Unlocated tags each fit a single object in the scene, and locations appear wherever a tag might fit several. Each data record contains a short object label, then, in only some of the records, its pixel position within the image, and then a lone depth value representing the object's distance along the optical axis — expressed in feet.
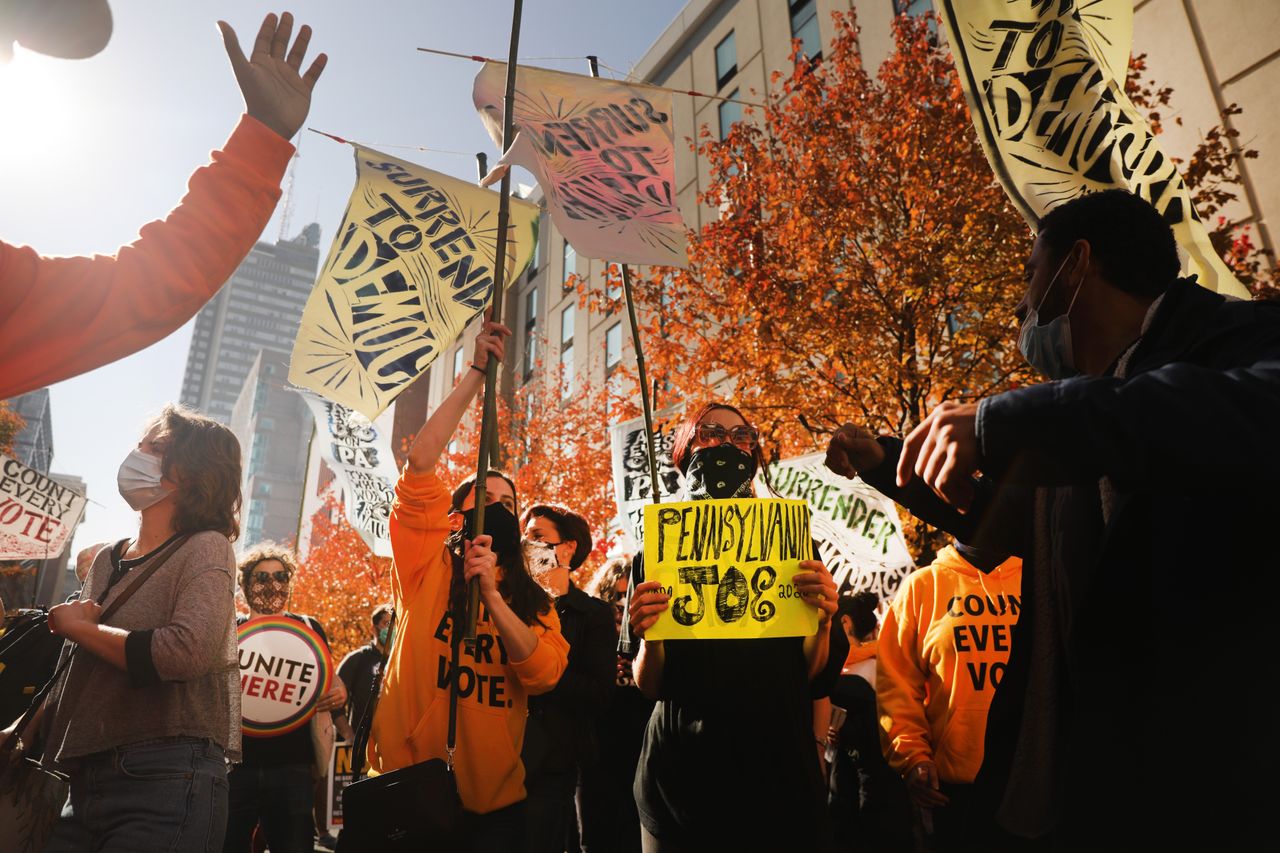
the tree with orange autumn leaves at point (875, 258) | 36.04
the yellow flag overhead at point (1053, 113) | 10.49
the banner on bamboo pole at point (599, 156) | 14.15
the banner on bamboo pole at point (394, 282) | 13.58
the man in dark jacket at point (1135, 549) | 3.66
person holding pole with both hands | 9.50
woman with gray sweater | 7.82
